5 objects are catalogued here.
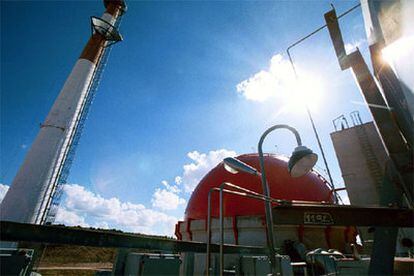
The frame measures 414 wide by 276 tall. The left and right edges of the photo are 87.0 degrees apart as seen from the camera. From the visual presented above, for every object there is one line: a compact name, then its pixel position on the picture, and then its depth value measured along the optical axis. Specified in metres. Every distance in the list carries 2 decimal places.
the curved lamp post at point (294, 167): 2.73
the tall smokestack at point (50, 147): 13.36
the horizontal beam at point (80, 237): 2.05
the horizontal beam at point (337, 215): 2.03
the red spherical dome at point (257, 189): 12.02
